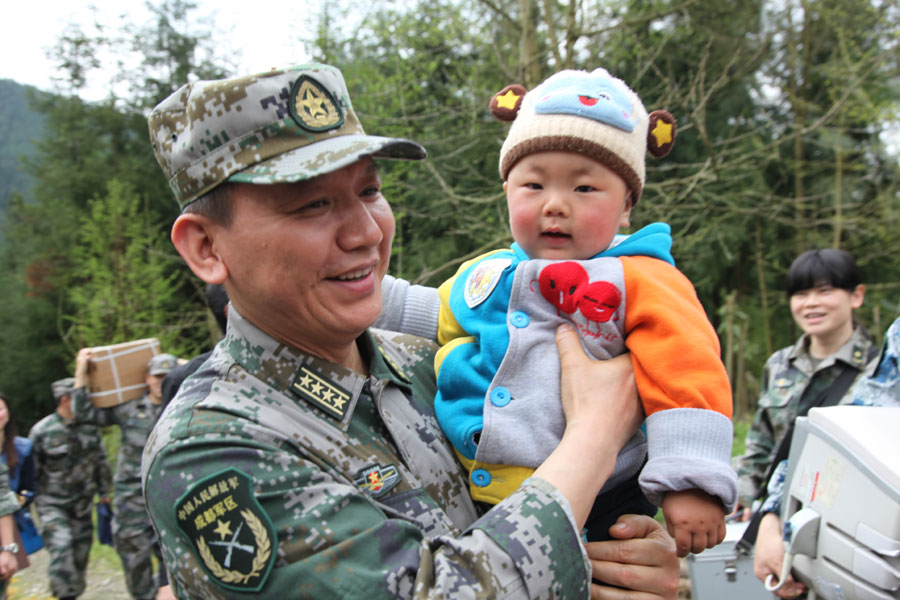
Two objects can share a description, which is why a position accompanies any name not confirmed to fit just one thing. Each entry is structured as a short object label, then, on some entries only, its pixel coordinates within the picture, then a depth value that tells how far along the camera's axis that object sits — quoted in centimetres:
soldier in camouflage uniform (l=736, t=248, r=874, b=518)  347
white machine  195
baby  138
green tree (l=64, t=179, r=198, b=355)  1193
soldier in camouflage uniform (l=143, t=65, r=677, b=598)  109
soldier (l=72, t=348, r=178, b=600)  541
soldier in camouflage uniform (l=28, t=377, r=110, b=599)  555
